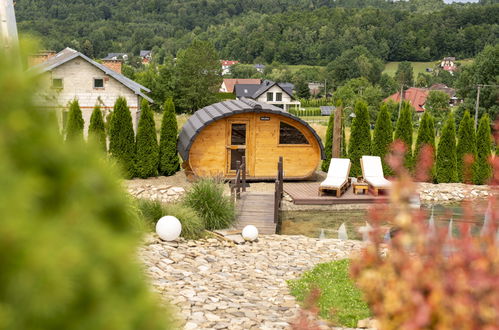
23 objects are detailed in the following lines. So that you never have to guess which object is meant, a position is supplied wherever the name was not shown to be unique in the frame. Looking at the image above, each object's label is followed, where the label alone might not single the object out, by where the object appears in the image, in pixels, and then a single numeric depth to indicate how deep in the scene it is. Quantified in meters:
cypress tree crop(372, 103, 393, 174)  15.44
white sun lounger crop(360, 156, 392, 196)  13.24
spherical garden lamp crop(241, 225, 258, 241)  8.72
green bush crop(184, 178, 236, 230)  9.29
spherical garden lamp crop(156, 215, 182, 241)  7.88
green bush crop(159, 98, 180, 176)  14.75
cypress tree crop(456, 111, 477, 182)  15.58
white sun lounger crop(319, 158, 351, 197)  13.03
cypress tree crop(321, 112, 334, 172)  16.50
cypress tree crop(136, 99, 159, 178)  14.38
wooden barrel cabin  14.61
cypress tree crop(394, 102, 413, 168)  15.52
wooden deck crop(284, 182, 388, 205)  12.80
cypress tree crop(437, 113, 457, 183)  15.47
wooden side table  13.41
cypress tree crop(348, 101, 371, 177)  15.53
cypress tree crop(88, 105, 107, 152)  14.21
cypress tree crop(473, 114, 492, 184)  15.57
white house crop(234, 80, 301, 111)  57.47
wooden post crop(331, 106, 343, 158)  14.89
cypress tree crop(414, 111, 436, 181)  15.43
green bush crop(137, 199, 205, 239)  8.41
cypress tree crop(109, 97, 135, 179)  14.19
